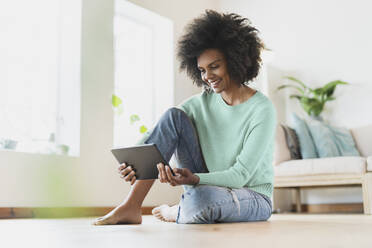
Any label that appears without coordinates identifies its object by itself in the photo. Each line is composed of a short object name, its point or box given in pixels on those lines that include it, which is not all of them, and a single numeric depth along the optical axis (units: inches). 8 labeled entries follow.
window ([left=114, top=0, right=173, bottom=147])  146.6
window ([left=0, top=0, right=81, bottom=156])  116.0
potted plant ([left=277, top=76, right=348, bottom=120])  155.3
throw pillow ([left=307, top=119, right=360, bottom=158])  139.6
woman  61.1
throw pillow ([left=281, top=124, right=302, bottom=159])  140.8
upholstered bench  118.1
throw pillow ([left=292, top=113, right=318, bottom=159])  139.9
